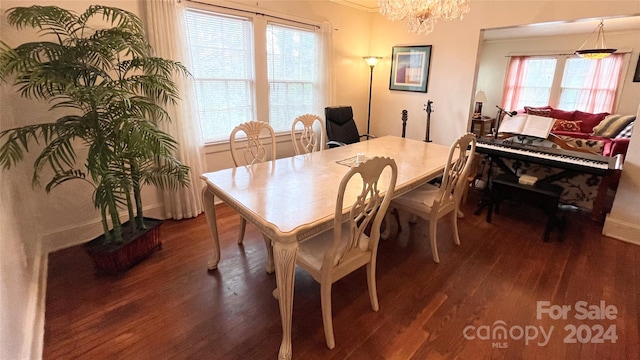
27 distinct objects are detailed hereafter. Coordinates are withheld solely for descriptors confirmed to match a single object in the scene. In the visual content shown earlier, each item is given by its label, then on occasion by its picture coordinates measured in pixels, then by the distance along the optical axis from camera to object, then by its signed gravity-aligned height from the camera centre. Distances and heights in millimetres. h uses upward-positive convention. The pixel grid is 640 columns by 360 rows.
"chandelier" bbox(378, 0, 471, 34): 2084 +619
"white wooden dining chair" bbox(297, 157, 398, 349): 1390 -756
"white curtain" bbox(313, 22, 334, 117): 3857 +369
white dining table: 1363 -520
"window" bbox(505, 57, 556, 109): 6484 +445
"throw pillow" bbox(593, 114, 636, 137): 5064 -363
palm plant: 1674 -83
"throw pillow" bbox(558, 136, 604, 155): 3902 -545
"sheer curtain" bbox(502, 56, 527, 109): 6730 +432
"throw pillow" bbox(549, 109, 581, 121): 5977 -232
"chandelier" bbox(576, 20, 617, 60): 3705 +613
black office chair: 3898 -343
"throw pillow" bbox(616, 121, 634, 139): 4797 -467
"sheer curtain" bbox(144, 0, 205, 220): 2467 -134
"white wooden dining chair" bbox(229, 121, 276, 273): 2160 -382
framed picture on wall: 4125 +445
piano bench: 2631 -824
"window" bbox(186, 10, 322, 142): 2959 +302
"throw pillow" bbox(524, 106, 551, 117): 6141 -182
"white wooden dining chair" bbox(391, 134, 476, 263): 2178 -732
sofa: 4141 -436
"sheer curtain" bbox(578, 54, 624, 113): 5680 +350
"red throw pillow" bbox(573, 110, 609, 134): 5625 -331
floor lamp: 4414 +549
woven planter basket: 2033 -1049
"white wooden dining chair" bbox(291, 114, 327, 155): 2854 -332
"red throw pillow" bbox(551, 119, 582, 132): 5676 -427
